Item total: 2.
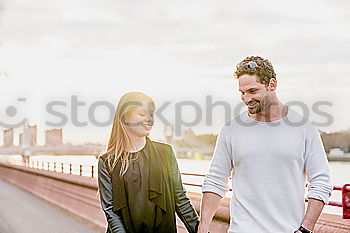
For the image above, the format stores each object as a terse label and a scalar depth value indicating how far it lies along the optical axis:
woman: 4.95
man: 4.36
